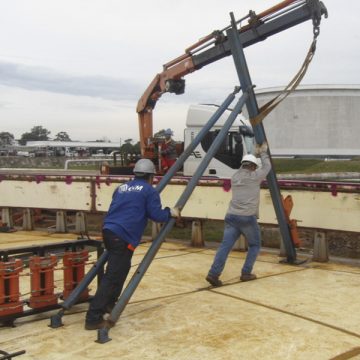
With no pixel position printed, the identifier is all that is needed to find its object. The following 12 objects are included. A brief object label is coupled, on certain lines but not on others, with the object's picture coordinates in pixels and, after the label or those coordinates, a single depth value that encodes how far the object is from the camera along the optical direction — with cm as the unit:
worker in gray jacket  651
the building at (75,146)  9668
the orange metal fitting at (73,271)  555
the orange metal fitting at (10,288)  487
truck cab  1338
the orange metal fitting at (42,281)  518
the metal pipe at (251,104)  717
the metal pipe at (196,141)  586
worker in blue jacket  481
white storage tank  7931
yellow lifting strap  693
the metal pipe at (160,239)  470
